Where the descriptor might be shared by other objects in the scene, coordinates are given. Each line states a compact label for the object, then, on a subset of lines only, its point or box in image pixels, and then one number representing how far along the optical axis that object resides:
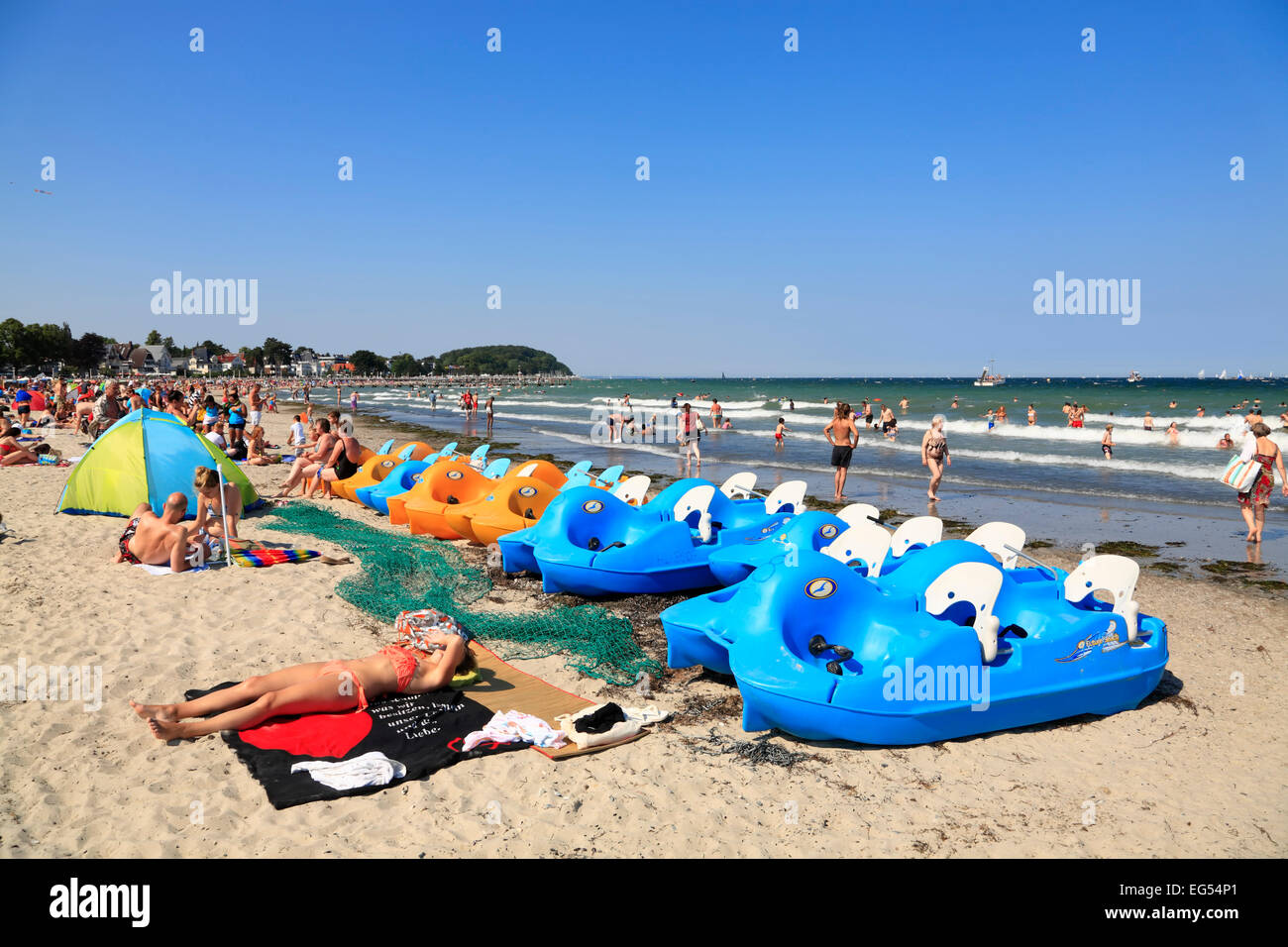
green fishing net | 5.79
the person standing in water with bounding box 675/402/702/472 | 17.06
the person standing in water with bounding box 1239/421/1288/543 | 9.05
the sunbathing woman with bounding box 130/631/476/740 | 4.11
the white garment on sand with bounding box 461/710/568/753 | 4.29
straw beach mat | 4.81
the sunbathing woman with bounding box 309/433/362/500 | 12.09
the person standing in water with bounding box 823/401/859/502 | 12.87
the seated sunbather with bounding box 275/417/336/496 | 12.21
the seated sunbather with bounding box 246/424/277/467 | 16.11
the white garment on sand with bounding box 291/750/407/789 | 3.77
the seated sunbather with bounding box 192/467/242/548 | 7.61
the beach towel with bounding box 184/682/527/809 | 3.75
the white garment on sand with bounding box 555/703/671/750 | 4.35
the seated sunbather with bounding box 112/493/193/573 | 7.01
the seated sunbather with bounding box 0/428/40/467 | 14.13
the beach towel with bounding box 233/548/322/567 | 7.48
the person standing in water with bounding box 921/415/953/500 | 12.83
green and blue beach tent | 9.25
